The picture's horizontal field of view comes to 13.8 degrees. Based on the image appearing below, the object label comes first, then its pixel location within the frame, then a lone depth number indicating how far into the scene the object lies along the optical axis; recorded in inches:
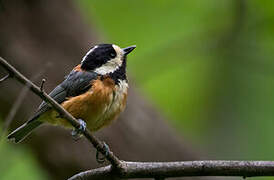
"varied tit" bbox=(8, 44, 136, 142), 335.6
